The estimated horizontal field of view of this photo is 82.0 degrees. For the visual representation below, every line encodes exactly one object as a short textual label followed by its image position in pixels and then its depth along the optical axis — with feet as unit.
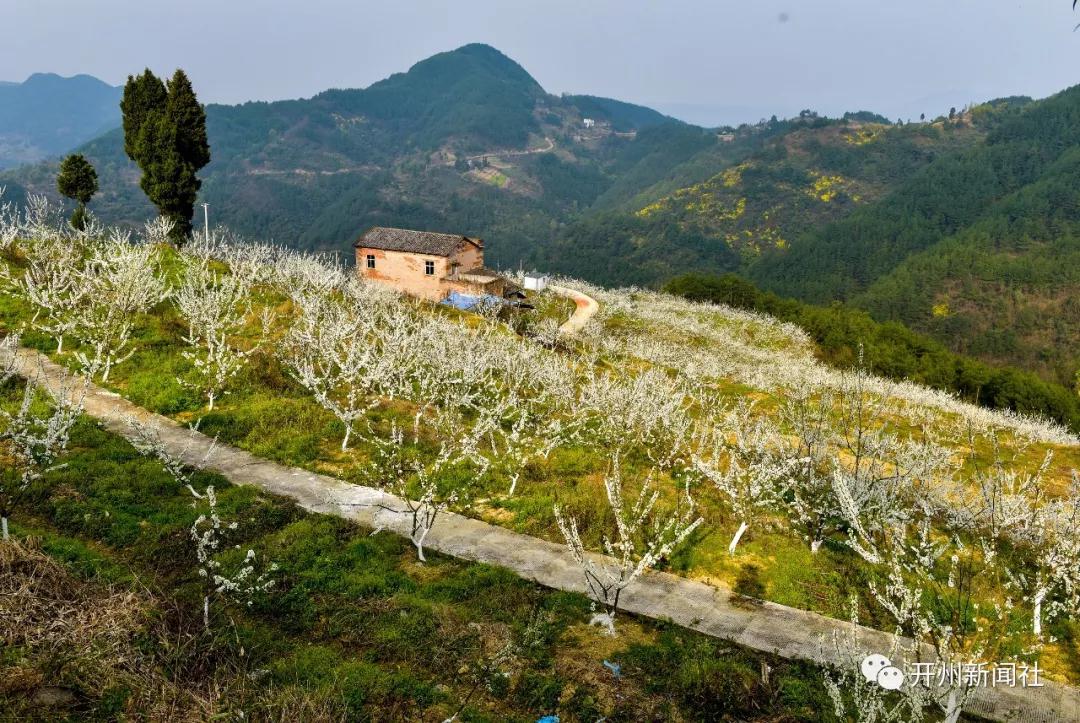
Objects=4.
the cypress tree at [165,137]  132.67
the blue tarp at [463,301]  179.87
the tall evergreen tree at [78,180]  125.70
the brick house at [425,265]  189.57
